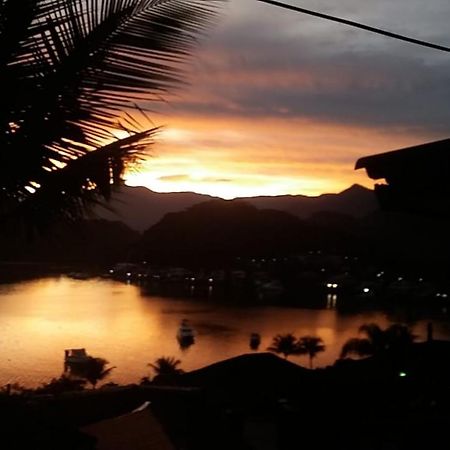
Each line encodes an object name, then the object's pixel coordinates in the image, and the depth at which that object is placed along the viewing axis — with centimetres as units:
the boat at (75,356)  3666
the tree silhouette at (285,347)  4106
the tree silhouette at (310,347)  4044
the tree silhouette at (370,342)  3360
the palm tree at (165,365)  2971
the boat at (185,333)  4389
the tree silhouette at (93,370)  3347
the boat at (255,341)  4178
